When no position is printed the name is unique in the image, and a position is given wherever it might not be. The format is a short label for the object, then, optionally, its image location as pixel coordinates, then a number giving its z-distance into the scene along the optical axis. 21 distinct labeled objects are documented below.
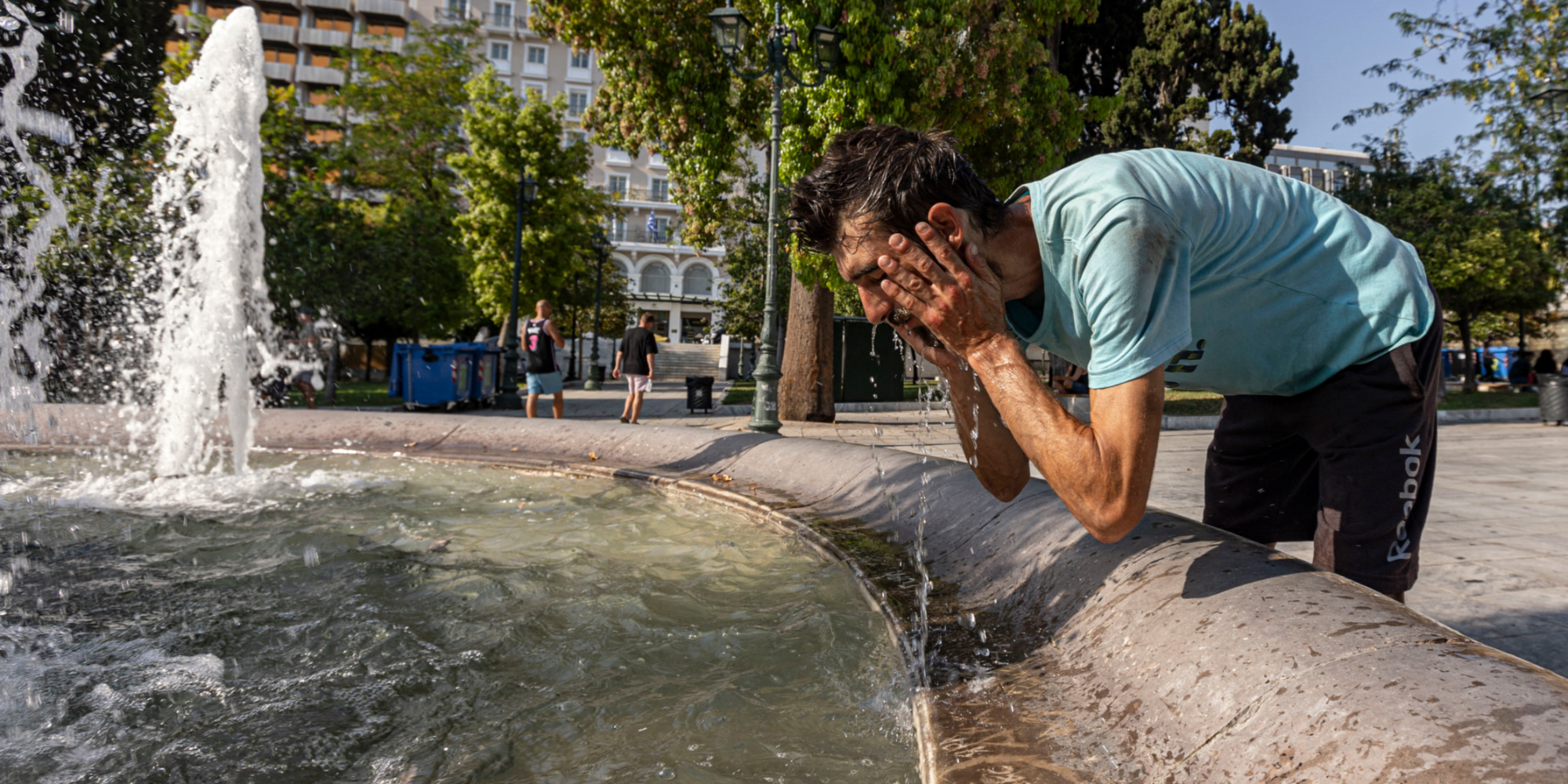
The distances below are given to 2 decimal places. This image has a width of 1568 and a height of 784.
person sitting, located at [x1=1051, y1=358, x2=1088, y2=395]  9.06
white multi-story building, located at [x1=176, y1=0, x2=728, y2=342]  55.94
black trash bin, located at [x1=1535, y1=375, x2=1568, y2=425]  14.11
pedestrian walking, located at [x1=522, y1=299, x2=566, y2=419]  11.64
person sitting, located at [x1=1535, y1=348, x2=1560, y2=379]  25.95
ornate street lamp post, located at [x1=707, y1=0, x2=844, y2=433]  10.49
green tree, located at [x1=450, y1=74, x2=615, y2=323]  26.72
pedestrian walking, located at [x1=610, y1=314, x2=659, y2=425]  12.45
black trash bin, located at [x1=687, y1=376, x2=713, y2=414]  15.01
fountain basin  1.06
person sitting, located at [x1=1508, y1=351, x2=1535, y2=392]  30.27
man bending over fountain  1.42
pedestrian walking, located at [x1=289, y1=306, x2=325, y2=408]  13.71
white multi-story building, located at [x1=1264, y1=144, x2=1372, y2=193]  102.95
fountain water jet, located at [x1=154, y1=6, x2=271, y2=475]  7.14
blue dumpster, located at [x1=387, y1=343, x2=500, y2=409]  15.64
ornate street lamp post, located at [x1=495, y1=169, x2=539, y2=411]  17.59
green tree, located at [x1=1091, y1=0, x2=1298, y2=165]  22.25
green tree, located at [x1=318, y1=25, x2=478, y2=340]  22.75
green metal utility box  16.77
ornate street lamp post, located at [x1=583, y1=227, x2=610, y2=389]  25.67
